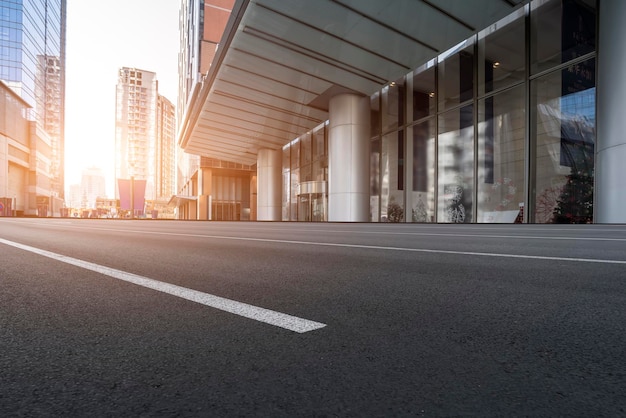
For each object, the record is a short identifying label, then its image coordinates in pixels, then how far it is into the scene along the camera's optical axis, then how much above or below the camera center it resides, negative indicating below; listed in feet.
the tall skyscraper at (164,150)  523.29 +80.60
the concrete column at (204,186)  156.87 +9.59
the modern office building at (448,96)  39.99 +15.32
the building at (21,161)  209.46 +28.94
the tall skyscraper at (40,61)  248.93 +106.27
